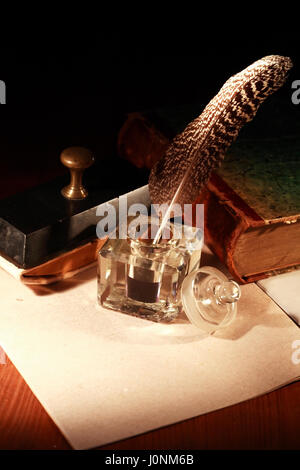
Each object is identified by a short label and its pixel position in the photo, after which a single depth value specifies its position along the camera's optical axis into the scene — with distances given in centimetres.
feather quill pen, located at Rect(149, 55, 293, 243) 97
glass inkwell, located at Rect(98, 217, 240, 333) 102
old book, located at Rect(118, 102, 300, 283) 112
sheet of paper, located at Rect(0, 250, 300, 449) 90
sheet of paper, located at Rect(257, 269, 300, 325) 112
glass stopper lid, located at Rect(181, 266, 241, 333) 102
